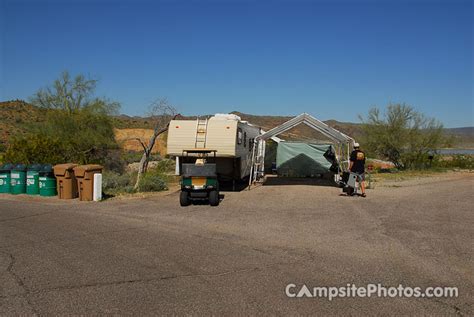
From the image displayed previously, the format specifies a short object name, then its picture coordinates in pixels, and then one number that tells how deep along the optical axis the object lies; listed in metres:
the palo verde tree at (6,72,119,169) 21.71
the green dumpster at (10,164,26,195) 18.48
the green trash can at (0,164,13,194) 18.86
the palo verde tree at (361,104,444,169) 33.66
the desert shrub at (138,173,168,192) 19.08
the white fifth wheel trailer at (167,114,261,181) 18.67
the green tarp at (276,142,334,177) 29.23
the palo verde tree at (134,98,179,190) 21.96
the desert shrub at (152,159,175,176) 29.76
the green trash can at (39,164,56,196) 17.81
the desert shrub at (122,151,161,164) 40.44
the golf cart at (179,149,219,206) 14.98
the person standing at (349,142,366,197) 17.66
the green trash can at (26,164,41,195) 18.25
